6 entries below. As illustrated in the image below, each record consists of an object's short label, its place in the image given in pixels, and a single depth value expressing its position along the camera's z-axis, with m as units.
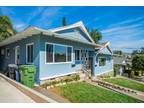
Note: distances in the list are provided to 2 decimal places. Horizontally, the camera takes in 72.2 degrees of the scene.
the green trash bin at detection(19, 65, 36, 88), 4.97
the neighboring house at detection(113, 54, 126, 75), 17.44
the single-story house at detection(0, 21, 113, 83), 5.51
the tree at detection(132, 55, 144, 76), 14.59
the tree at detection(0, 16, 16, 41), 10.90
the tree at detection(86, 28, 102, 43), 16.37
